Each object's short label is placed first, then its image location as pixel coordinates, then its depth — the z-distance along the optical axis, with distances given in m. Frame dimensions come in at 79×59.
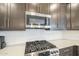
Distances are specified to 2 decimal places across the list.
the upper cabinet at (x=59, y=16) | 2.03
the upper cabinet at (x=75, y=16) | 2.03
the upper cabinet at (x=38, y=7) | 1.96
